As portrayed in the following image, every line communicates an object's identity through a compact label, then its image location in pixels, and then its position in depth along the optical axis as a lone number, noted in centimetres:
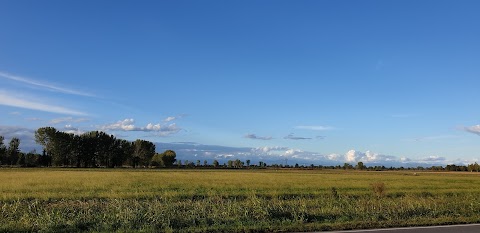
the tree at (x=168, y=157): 18326
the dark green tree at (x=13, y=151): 14638
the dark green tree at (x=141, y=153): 17512
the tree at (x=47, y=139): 14488
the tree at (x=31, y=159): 14032
